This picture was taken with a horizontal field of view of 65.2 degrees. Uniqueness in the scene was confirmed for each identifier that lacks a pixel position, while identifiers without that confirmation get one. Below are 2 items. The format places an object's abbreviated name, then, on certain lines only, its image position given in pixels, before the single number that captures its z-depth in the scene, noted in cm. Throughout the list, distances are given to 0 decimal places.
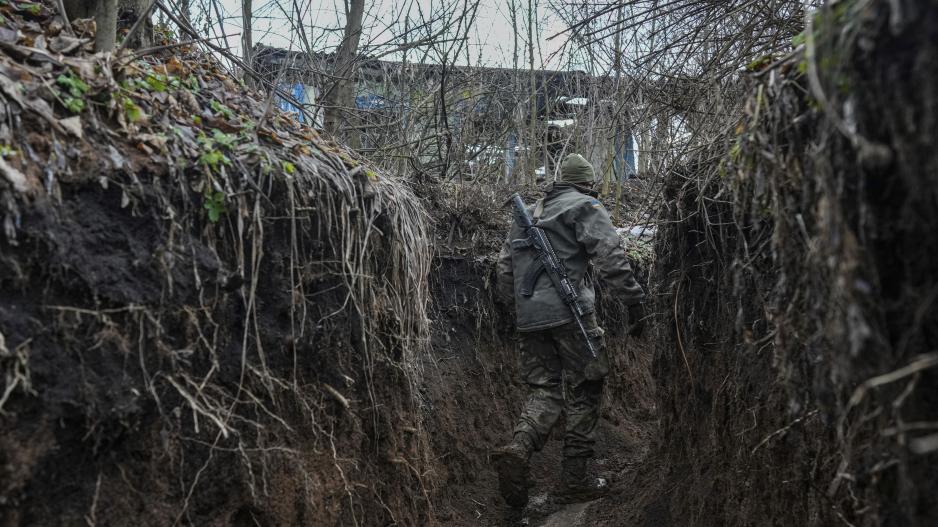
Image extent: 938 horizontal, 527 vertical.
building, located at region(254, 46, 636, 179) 835
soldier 546
